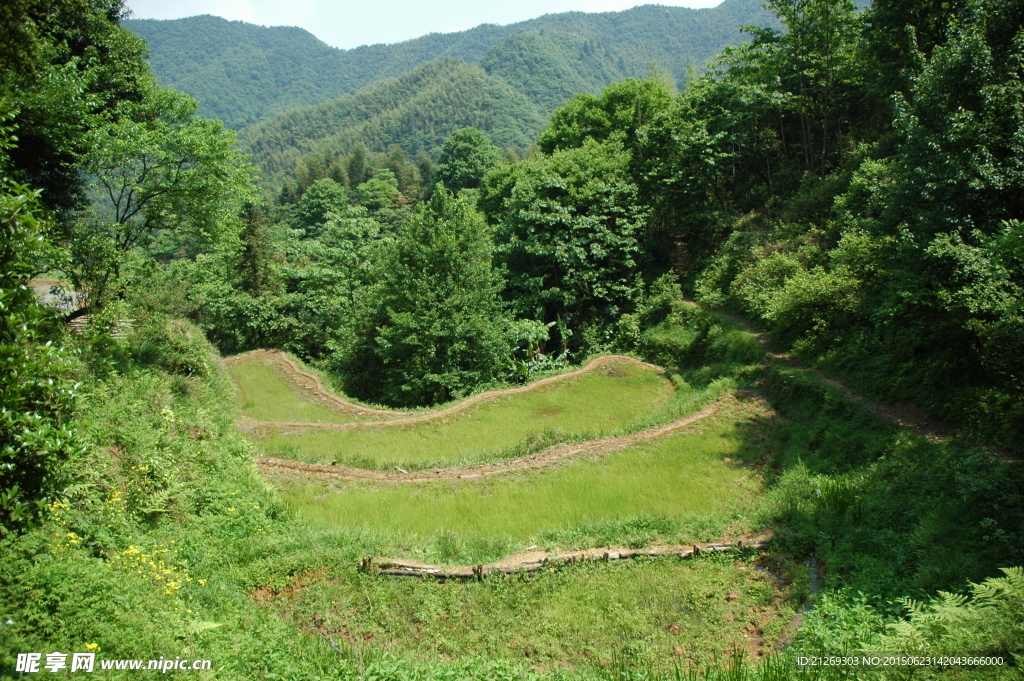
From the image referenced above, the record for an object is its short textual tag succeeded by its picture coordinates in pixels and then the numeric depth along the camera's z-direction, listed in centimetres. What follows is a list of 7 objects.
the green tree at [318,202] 6488
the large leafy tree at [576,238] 2614
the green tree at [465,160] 6612
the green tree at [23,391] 487
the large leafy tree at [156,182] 1211
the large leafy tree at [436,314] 2120
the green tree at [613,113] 3341
